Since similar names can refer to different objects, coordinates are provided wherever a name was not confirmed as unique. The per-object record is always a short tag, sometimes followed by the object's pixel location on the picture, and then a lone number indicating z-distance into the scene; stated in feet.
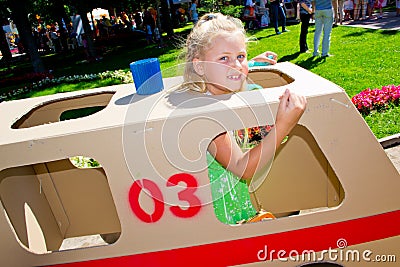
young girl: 5.33
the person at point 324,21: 24.44
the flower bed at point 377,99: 15.10
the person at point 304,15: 26.30
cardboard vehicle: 5.15
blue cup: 6.48
